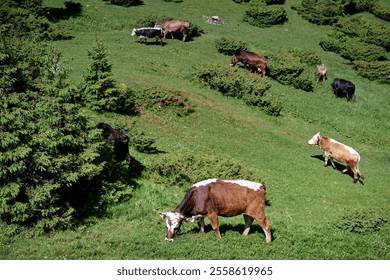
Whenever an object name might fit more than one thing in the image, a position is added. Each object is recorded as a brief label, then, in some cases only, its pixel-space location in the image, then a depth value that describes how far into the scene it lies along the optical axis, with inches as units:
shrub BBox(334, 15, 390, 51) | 2075.5
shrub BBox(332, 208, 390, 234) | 736.3
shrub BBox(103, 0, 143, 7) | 1980.8
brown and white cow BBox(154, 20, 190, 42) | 1743.4
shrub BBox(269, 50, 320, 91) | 1594.5
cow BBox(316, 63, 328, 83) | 1679.4
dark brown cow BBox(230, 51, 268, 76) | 1578.5
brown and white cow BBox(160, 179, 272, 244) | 575.8
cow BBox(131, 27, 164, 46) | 1667.1
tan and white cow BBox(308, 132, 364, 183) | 1050.3
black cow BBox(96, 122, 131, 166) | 796.1
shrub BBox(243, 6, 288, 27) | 2135.8
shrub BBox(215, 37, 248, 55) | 1721.2
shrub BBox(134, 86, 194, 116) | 1161.4
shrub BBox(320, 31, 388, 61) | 1968.5
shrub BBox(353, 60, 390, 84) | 1811.0
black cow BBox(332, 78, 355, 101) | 1601.9
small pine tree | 1018.7
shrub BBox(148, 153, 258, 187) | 829.8
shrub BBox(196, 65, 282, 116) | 1361.1
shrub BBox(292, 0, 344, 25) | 2250.2
